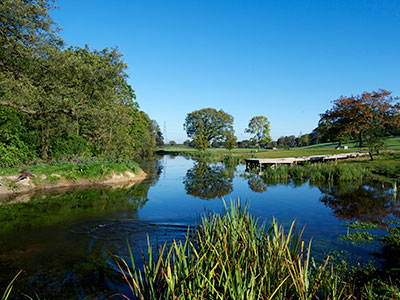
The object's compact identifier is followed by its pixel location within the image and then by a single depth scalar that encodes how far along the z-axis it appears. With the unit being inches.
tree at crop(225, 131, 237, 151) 2430.0
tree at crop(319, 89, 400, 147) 1754.4
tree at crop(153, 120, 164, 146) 3579.0
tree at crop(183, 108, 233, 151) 2596.0
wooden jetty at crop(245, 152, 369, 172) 1175.6
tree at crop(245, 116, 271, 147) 2691.9
